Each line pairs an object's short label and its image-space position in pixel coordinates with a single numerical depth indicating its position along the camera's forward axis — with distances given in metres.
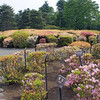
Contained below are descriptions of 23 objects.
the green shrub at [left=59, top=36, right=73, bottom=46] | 12.79
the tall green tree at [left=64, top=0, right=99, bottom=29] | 32.53
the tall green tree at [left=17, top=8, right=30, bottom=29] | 32.44
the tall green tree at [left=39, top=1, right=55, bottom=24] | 40.04
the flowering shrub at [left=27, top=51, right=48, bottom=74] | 4.64
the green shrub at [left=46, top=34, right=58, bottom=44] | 12.77
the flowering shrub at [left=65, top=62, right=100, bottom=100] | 2.75
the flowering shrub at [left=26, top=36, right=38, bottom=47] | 12.45
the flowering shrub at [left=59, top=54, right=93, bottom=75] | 4.33
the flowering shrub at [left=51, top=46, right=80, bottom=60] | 5.55
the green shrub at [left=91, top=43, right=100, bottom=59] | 5.48
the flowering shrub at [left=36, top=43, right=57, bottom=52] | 6.84
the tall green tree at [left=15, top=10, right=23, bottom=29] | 34.07
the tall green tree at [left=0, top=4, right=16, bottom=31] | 32.96
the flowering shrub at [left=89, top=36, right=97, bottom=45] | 13.97
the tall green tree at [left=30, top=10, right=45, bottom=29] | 31.98
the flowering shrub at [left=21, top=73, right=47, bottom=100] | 3.02
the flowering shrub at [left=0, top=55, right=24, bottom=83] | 4.06
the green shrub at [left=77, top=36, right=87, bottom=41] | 14.17
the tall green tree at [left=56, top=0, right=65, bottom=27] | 38.36
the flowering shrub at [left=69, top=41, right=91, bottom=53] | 6.55
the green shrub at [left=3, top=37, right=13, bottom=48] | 12.41
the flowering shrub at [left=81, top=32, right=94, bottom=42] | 14.87
